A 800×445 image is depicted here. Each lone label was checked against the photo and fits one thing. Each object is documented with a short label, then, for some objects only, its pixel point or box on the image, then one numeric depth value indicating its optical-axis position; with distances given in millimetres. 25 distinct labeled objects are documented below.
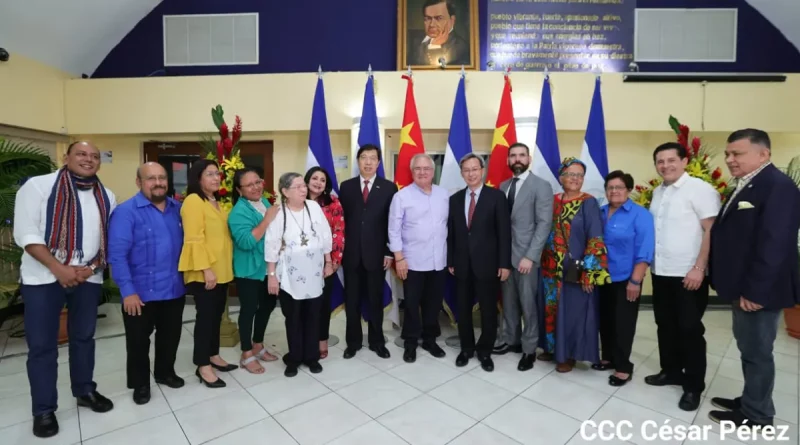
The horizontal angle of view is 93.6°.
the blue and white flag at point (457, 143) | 3518
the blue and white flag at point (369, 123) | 3604
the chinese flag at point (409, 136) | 3553
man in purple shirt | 2725
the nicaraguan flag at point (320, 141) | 3553
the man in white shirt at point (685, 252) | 2209
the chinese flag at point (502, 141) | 3412
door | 4582
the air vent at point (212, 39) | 4426
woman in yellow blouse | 2258
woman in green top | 2463
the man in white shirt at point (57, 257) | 1911
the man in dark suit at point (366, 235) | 2811
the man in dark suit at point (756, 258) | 1826
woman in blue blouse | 2391
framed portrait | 4230
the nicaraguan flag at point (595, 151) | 3531
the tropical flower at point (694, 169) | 3078
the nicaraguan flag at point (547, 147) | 3442
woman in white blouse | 2465
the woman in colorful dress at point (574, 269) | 2471
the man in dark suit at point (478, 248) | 2631
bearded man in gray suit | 2598
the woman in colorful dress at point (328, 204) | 2727
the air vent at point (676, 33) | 4258
